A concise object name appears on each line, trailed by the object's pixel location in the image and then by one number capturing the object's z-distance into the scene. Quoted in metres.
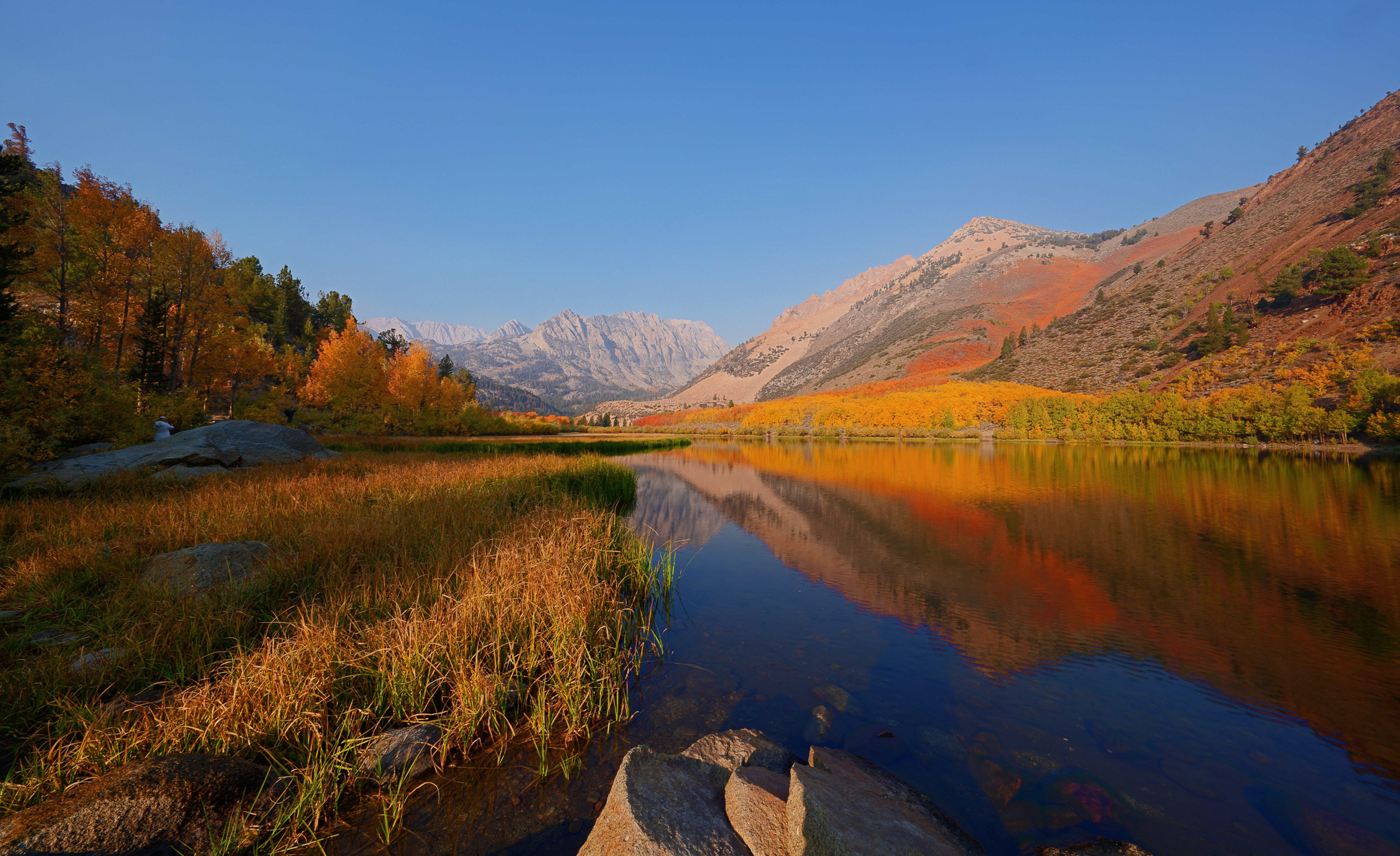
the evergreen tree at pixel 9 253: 14.70
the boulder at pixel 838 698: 6.60
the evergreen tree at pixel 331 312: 84.31
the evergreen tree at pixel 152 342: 29.91
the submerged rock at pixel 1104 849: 3.72
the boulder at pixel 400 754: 4.45
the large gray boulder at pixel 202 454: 13.12
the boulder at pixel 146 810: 2.81
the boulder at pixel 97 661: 4.94
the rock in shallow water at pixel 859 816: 3.15
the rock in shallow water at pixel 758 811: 3.38
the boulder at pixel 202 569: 6.72
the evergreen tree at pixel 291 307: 71.75
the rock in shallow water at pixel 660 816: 3.16
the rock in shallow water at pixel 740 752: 4.59
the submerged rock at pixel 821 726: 5.87
